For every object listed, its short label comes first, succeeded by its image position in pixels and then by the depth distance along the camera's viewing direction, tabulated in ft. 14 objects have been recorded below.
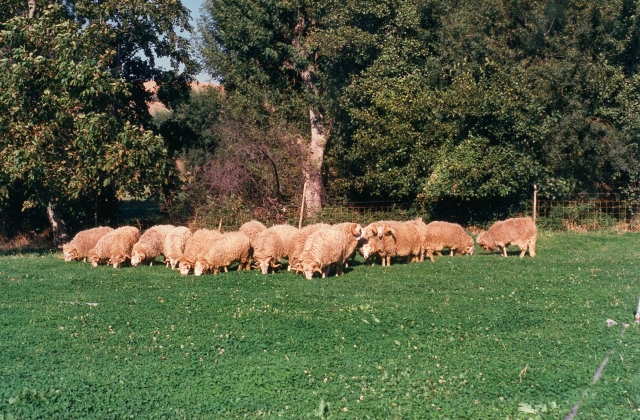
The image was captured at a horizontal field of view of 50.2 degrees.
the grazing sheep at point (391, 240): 62.13
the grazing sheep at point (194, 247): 56.65
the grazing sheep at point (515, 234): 66.28
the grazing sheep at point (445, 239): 67.63
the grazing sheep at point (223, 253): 56.49
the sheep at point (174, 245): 60.80
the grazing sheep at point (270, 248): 57.26
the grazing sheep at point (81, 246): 66.85
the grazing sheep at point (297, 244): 57.57
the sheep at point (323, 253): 53.68
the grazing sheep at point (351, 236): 59.52
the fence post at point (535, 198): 85.10
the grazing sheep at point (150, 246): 62.18
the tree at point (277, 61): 98.17
